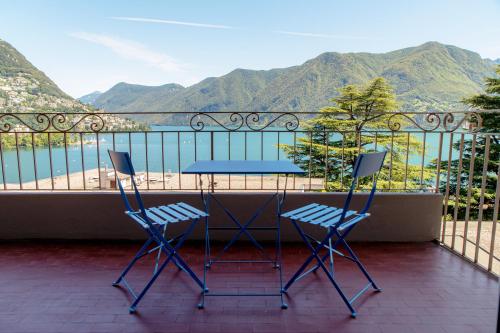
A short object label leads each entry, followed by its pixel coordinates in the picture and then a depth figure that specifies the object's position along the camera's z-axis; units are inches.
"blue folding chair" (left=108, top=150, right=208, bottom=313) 80.7
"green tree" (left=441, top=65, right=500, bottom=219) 694.5
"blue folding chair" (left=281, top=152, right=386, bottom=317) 75.6
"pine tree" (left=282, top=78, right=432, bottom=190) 773.9
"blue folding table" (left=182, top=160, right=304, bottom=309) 88.4
